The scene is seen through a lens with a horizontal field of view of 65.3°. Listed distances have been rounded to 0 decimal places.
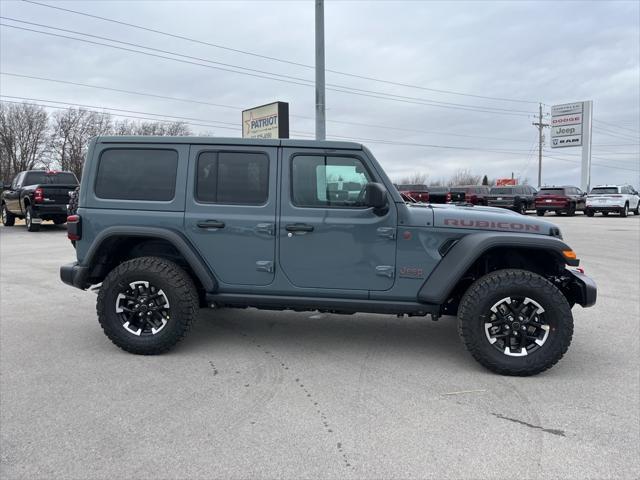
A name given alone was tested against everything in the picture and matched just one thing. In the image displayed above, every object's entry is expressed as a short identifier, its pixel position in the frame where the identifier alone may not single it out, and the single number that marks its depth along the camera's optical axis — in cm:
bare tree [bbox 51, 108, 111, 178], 5991
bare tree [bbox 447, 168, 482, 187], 8854
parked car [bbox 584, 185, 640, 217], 2631
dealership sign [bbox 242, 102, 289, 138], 2341
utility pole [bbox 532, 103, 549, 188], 6531
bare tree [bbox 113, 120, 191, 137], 5991
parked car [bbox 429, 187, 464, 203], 2762
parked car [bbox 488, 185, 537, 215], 2705
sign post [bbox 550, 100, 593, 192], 5062
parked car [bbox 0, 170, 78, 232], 1530
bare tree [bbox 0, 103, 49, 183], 5716
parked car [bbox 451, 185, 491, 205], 2864
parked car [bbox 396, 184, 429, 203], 2800
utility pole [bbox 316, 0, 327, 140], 1377
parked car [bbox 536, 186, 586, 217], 2664
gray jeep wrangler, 409
